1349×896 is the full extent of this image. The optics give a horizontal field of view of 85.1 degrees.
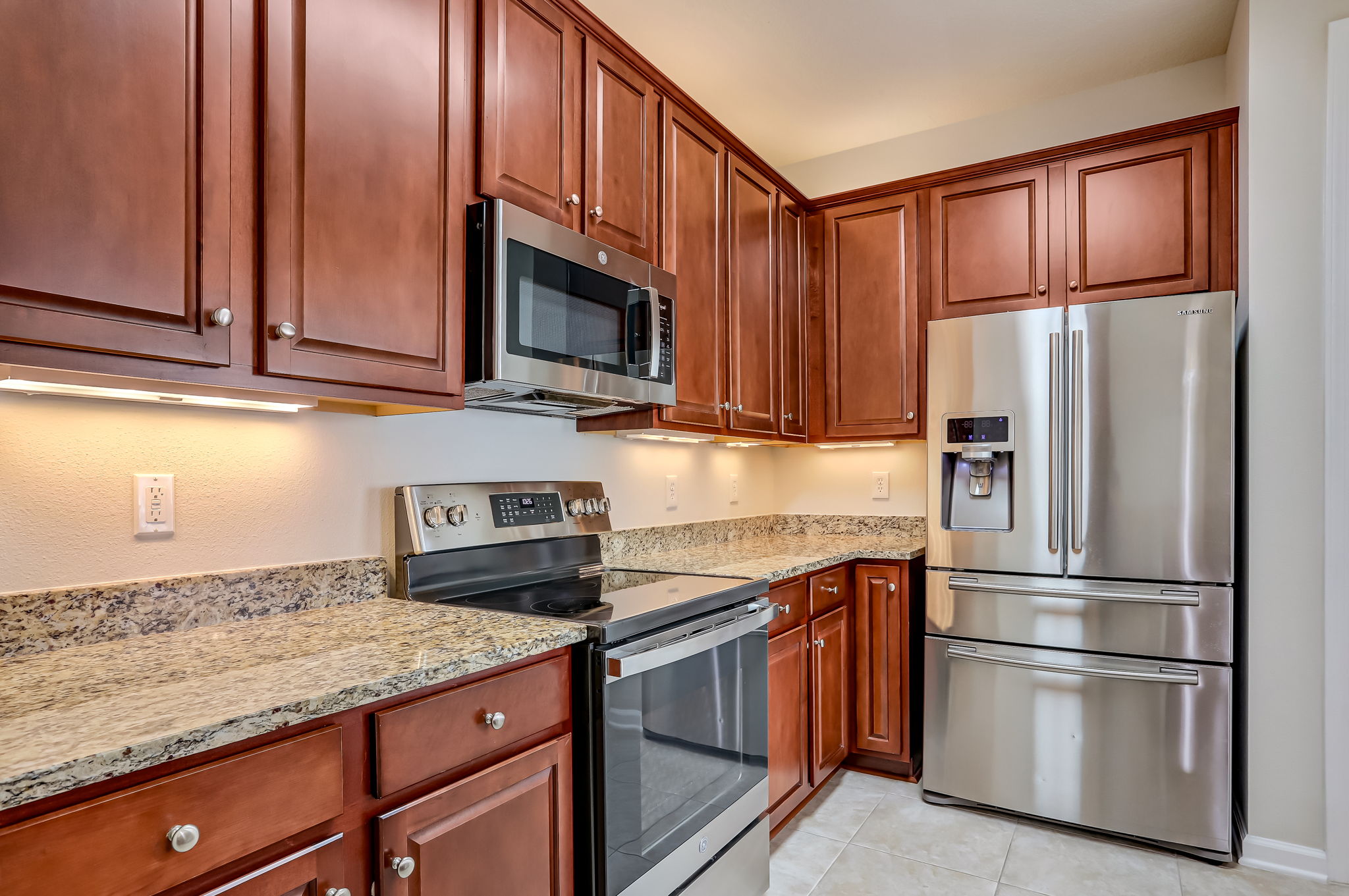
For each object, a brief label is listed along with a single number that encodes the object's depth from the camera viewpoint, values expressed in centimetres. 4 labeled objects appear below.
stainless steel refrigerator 220
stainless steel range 141
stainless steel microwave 158
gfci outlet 133
